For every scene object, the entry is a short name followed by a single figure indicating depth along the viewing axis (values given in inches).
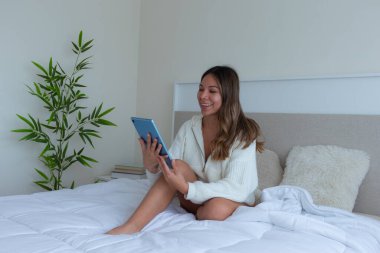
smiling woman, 56.1
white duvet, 42.8
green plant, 99.5
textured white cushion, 68.8
